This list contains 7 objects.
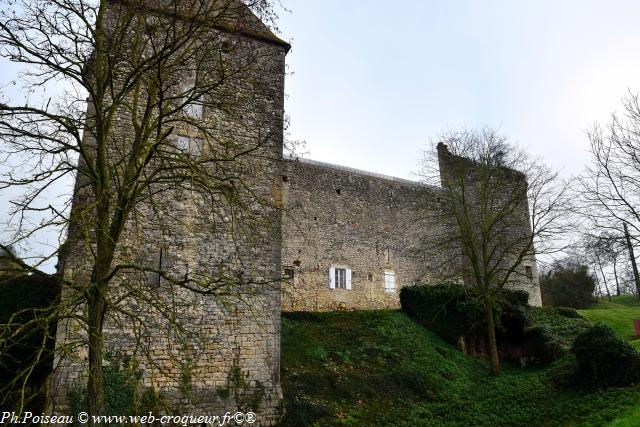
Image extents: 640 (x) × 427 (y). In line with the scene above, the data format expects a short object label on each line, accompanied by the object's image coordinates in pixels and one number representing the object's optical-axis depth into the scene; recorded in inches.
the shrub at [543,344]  566.6
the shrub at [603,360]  416.8
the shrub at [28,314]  378.0
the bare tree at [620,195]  409.7
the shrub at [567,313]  714.8
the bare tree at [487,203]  577.0
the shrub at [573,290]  1151.0
